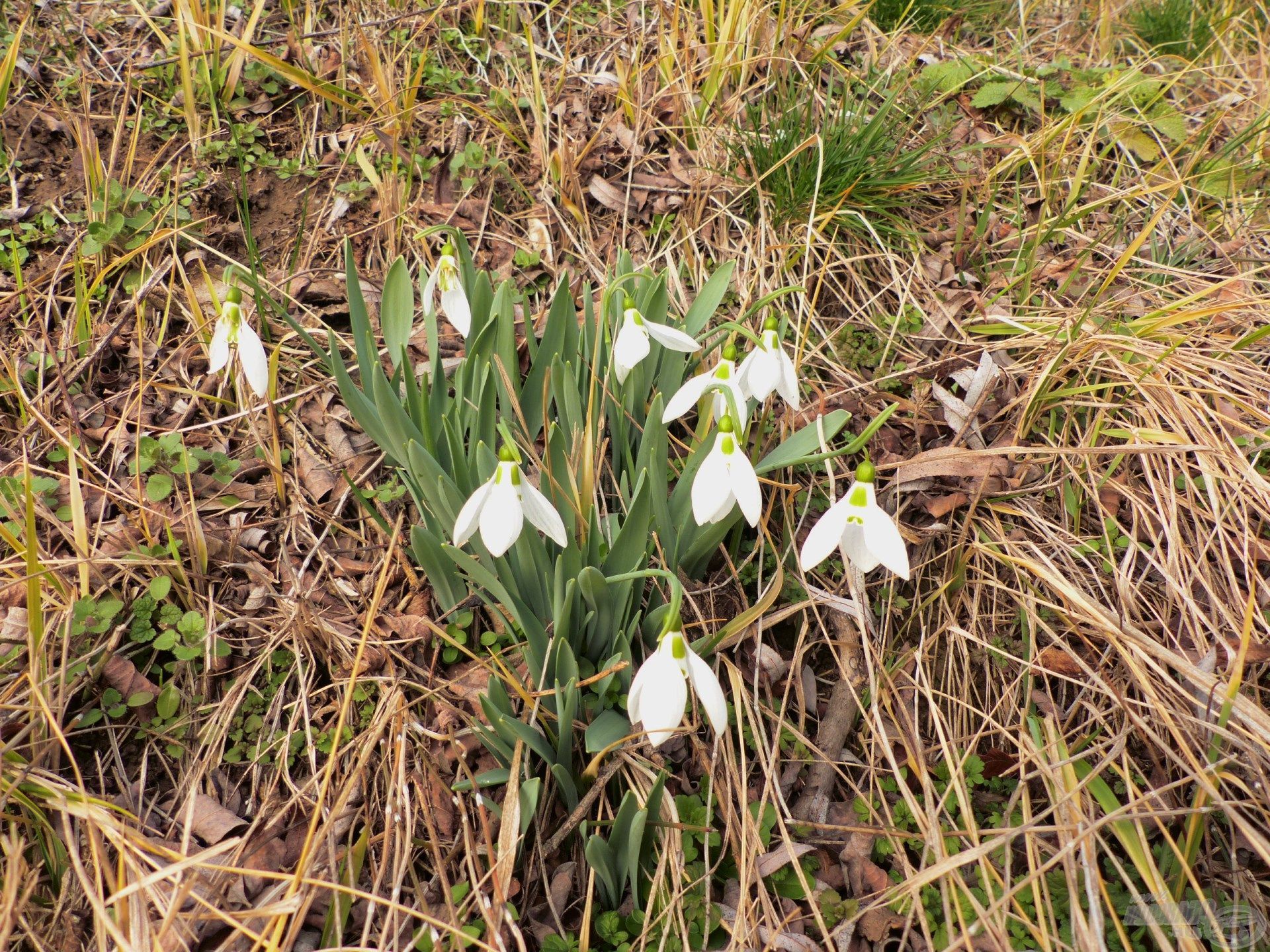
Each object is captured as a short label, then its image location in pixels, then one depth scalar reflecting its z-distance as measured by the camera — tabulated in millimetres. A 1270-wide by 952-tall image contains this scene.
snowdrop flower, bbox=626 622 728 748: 243
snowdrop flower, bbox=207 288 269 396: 304
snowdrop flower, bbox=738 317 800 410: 304
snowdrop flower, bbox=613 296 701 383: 307
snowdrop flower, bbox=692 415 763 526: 264
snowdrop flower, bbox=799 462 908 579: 261
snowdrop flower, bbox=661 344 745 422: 292
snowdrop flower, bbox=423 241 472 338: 335
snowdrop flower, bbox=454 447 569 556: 258
